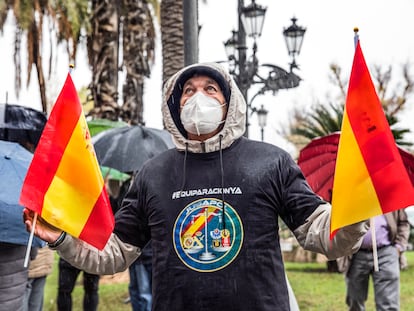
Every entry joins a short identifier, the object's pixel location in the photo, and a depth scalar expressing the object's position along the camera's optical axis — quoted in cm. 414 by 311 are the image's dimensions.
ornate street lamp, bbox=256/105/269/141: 1869
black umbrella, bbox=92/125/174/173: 690
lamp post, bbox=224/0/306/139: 1045
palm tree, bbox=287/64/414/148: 1353
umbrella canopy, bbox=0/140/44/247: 421
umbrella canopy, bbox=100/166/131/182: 740
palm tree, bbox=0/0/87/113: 2052
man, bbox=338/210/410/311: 666
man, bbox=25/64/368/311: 286
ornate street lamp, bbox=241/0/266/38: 1038
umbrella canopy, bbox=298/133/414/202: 568
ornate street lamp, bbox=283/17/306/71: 1130
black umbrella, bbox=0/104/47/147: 564
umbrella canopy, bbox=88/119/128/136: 891
